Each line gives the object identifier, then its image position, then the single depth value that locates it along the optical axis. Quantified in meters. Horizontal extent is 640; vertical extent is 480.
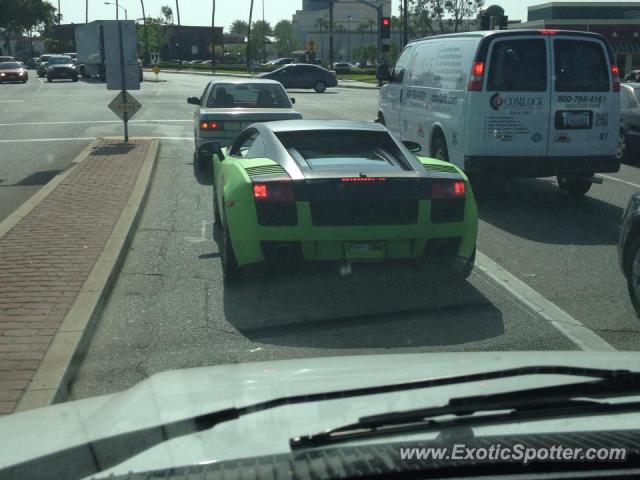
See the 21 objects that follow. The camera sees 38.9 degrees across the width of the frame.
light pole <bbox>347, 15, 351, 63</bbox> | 143.48
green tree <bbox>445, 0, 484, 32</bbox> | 82.25
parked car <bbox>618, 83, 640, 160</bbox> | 16.64
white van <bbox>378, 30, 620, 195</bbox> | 11.45
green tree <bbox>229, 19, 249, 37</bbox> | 186.89
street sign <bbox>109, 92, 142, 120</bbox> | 18.21
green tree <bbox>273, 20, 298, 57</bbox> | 142.62
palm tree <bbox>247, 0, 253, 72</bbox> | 85.22
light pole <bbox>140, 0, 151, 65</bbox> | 100.81
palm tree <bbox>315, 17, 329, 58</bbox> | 133.66
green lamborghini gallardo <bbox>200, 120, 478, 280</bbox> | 6.88
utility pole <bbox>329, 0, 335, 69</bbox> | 67.38
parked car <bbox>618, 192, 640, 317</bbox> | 6.63
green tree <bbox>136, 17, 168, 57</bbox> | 114.62
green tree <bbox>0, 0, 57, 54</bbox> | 105.31
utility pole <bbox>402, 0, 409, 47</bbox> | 46.23
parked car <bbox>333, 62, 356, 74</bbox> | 84.56
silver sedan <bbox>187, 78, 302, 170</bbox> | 14.56
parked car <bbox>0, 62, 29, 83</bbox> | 58.50
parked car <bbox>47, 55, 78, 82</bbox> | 61.12
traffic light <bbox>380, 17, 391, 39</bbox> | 39.53
